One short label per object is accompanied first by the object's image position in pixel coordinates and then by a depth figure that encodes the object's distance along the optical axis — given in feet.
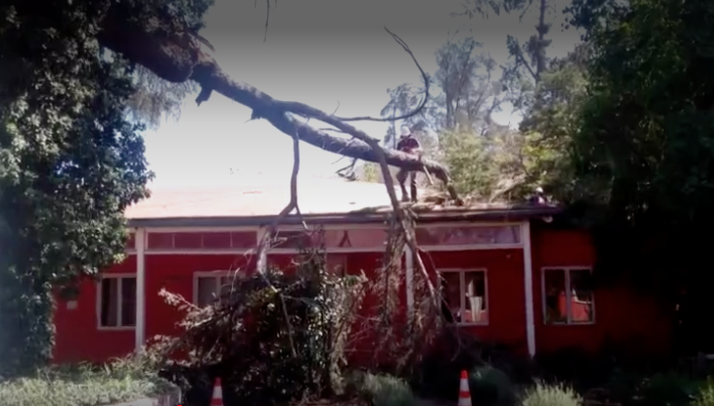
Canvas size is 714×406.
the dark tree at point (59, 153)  40.40
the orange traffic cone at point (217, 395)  39.81
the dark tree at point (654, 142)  42.75
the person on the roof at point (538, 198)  60.70
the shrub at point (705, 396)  34.47
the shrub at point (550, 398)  36.32
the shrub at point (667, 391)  39.55
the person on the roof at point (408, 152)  59.83
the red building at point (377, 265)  59.21
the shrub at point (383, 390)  42.27
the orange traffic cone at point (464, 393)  38.88
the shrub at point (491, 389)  44.34
